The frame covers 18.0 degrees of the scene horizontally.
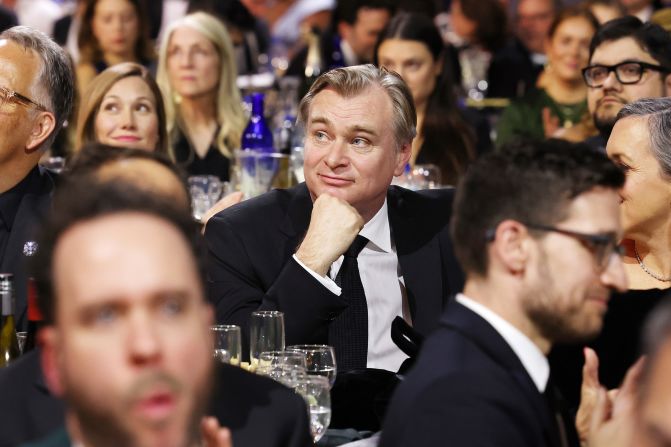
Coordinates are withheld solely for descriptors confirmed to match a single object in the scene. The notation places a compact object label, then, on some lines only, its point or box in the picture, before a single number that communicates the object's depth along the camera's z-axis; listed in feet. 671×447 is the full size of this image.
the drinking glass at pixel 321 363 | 15.76
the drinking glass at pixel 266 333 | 16.32
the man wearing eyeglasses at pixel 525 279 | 10.69
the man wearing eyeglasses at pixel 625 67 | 27.18
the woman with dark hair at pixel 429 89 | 32.33
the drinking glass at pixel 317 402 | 14.26
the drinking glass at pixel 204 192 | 26.75
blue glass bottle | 28.86
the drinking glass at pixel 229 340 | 15.66
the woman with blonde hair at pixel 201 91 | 32.98
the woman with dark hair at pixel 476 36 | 49.48
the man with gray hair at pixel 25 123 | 20.48
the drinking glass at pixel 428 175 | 28.16
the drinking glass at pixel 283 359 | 15.12
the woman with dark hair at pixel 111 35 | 41.98
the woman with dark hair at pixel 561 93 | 36.67
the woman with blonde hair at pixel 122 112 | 27.02
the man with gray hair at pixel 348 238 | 18.21
